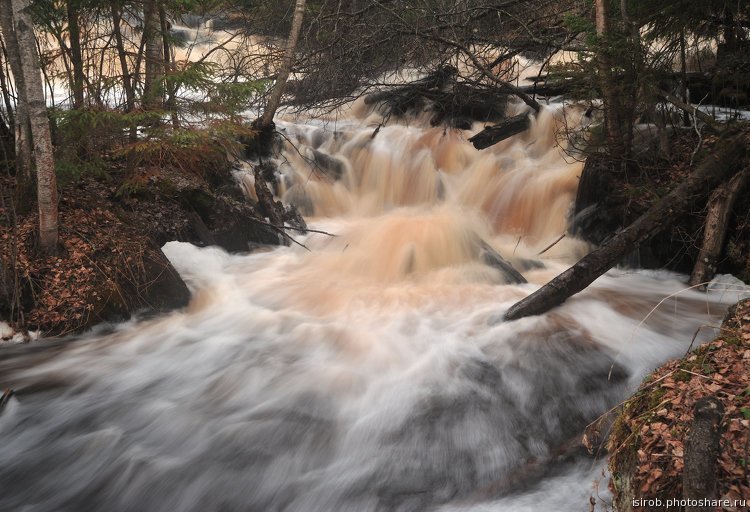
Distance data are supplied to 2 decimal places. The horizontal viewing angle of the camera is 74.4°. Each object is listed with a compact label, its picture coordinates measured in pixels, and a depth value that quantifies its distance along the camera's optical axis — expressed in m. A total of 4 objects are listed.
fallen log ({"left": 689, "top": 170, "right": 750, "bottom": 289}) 5.68
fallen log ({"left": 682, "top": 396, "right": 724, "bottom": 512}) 1.64
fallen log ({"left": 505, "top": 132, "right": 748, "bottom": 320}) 5.61
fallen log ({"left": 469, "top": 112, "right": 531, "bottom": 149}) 9.91
